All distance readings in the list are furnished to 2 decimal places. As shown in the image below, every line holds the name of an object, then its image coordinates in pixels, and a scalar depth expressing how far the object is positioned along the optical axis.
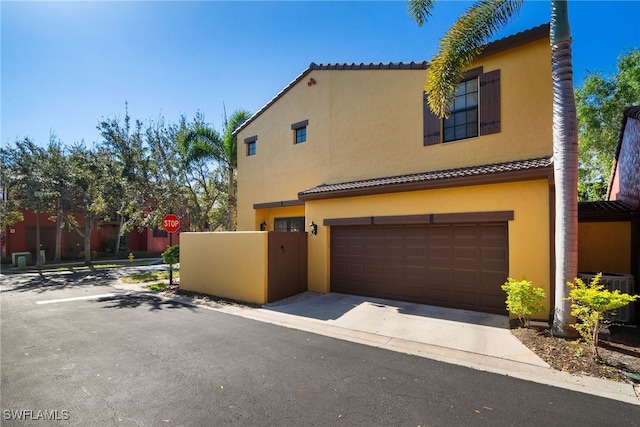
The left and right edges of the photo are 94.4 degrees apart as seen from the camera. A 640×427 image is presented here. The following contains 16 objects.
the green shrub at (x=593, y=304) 4.85
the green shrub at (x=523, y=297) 6.16
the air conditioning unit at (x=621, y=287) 7.09
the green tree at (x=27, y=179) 19.34
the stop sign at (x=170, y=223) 12.90
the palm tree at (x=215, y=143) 16.36
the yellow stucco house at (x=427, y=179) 7.52
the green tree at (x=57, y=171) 19.86
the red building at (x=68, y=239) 24.19
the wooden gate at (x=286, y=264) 9.70
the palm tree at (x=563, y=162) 5.86
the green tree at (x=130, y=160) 17.61
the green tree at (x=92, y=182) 20.44
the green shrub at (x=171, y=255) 13.21
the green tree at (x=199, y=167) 16.41
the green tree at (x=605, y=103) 17.72
